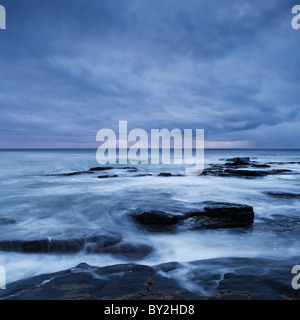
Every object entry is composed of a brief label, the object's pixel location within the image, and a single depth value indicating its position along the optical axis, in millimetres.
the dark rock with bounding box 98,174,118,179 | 16406
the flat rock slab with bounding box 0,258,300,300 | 2832
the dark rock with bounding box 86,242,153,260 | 4305
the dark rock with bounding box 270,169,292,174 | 18275
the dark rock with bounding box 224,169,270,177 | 16938
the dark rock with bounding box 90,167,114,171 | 21867
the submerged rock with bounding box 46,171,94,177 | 18031
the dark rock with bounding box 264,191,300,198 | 9619
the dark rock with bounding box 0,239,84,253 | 4445
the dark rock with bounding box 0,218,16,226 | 6146
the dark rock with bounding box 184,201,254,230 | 5805
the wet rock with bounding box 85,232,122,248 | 4695
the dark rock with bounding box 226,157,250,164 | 26825
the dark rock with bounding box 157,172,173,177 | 17828
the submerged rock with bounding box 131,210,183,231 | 5825
